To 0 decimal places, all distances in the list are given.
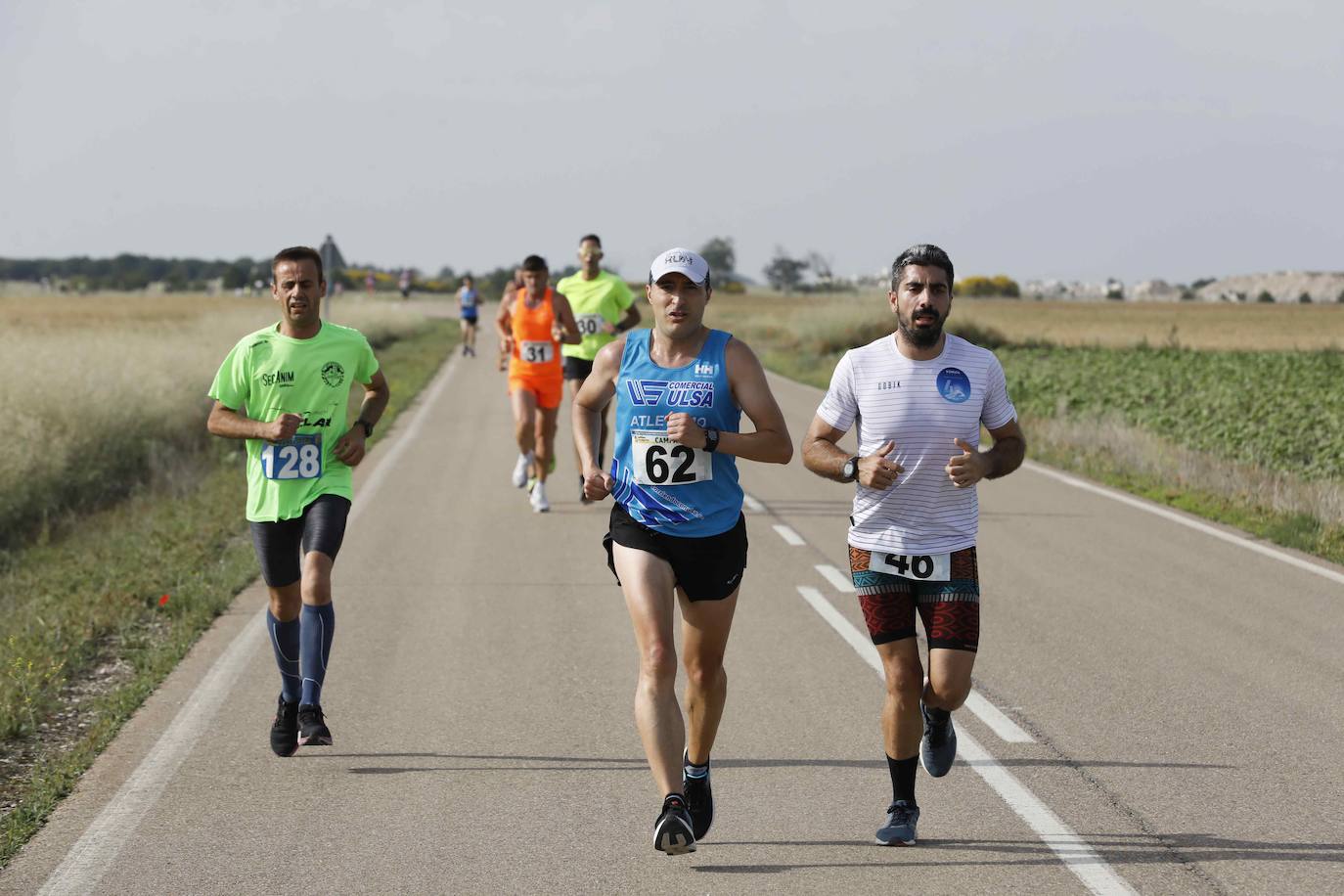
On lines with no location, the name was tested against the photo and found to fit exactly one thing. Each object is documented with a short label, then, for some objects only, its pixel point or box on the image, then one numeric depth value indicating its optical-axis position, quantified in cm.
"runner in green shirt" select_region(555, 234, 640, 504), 2722
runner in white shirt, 1071
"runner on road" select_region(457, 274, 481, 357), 8619
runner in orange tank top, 2673
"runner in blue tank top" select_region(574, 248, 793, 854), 1056
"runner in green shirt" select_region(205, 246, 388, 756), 1316
